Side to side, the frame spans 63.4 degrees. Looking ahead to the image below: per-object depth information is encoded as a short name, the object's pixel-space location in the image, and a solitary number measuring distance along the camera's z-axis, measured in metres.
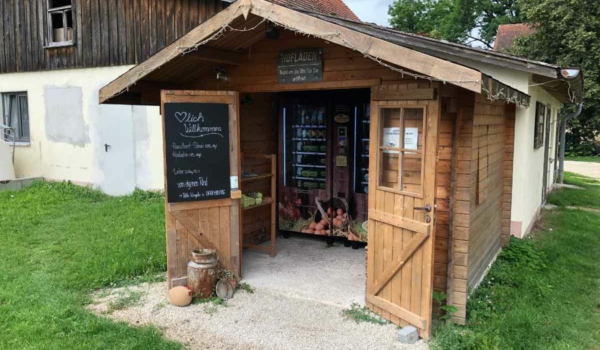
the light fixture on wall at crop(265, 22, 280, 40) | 4.74
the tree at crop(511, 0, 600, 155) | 17.89
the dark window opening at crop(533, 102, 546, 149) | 7.71
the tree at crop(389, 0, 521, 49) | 33.19
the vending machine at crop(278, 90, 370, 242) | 6.57
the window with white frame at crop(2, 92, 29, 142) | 12.36
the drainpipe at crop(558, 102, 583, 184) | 14.23
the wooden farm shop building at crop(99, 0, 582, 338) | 4.06
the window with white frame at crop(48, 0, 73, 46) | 11.23
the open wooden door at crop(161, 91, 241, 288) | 4.90
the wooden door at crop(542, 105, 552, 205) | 9.98
